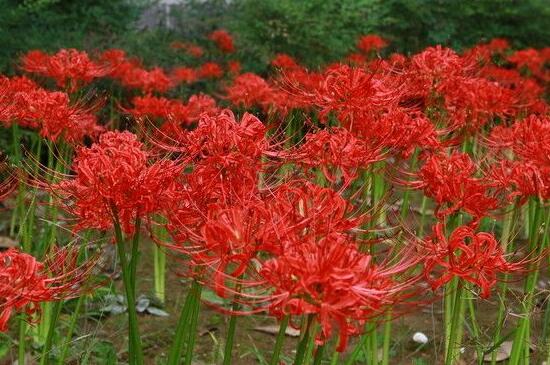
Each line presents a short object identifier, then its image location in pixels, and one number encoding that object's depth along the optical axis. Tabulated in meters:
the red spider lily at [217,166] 1.75
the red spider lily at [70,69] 3.60
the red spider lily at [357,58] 5.42
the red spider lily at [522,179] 2.26
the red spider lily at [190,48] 7.39
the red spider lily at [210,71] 6.44
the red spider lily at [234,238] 1.48
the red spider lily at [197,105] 4.02
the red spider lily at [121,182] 1.72
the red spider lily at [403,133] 2.46
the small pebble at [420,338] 3.58
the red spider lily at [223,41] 7.50
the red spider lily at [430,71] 3.16
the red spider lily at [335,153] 2.29
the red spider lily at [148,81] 4.92
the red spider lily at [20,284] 1.53
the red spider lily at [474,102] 3.31
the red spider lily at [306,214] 1.47
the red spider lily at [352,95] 2.54
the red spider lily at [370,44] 6.60
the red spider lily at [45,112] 2.92
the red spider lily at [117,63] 5.07
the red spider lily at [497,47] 7.17
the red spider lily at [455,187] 2.24
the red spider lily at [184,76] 6.14
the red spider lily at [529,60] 6.33
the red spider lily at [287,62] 5.76
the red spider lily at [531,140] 2.33
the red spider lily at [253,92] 4.30
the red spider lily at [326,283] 1.31
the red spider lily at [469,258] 1.78
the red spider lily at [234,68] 6.69
